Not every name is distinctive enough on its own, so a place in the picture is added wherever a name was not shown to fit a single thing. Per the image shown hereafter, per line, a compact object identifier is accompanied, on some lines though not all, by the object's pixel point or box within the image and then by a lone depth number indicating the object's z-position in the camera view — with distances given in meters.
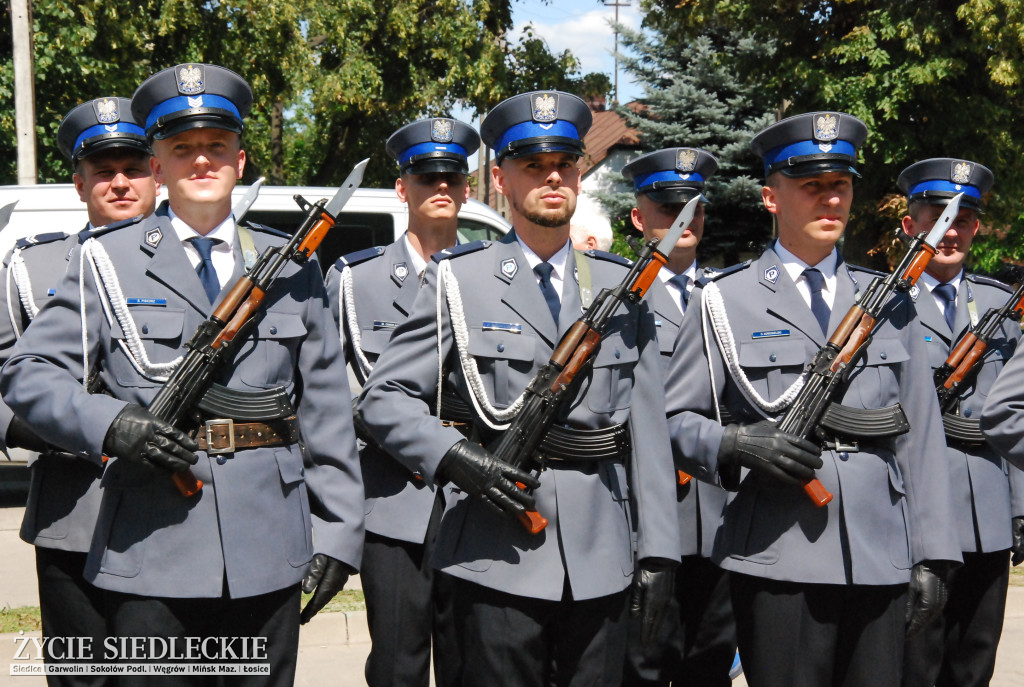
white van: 10.16
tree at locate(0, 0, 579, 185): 15.55
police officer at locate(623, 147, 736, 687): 4.97
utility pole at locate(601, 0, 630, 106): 46.27
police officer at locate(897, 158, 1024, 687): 4.84
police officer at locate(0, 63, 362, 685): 3.18
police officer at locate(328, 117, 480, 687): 4.51
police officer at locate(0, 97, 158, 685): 3.97
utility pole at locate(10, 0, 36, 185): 11.84
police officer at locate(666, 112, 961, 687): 3.68
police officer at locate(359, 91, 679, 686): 3.44
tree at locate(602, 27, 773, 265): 23.34
